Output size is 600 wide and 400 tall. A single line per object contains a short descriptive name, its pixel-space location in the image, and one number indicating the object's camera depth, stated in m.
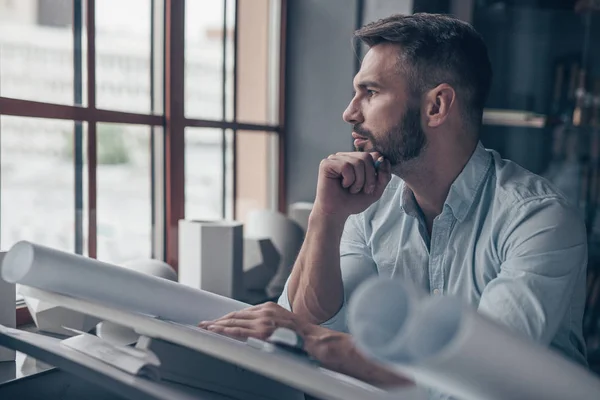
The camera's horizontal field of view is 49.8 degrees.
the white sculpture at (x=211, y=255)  1.80
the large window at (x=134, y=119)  1.59
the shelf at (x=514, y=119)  2.91
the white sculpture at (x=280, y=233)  2.29
